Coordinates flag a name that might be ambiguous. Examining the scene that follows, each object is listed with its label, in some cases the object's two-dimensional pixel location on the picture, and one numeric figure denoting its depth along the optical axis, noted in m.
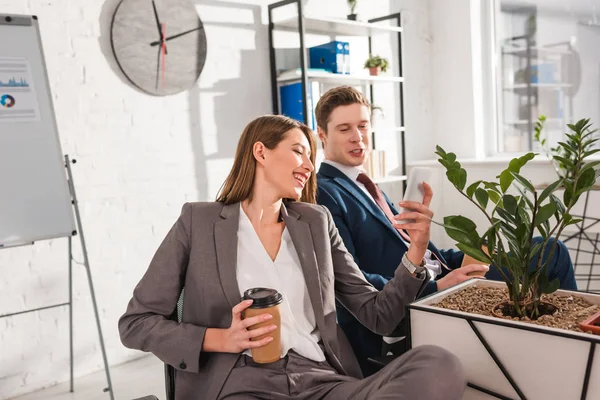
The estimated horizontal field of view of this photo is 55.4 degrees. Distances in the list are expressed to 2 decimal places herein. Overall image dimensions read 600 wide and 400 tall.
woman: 1.24
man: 1.67
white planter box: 0.93
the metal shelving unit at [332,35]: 3.30
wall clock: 2.91
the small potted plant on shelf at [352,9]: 3.76
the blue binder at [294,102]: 3.37
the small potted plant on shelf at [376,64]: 3.82
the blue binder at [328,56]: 3.52
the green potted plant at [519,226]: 1.06
